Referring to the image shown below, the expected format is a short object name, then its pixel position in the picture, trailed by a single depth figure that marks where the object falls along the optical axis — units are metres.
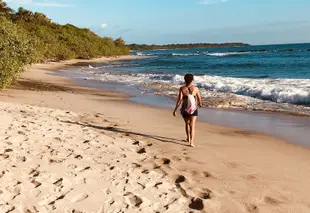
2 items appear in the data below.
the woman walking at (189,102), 6.95
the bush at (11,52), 11.55
